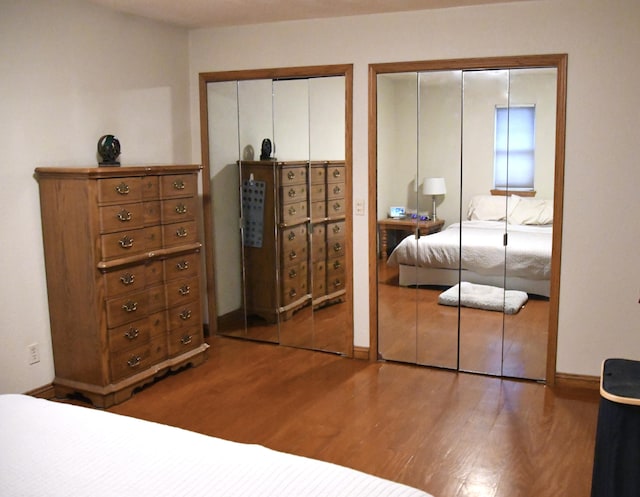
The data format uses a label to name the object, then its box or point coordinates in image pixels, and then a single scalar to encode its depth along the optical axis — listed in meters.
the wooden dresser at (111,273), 3.65
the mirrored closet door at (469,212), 4.04
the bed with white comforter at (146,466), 1.75
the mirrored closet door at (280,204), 4.63
